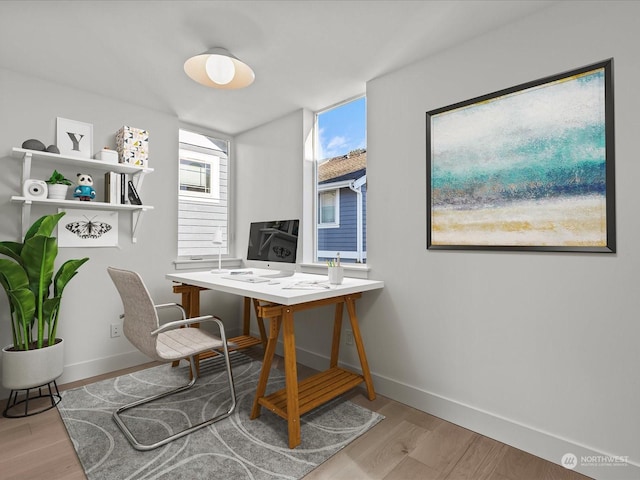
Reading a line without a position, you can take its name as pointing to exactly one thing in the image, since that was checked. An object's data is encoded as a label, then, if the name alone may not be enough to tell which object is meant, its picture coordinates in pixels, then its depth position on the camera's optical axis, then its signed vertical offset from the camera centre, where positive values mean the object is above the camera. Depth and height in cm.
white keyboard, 236 -26
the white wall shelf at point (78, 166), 222 +51
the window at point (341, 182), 277 +54
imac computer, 251 -2
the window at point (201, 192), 338 +54
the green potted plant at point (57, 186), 233 +40
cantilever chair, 173 -57
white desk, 178 -53
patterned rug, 156 -106
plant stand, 204 -106
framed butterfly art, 251 +11
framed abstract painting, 153 +40
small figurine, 244 +40
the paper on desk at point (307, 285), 203 -27
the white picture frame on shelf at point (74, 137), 249 +81
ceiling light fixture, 192 +103
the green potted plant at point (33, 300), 199 -36
